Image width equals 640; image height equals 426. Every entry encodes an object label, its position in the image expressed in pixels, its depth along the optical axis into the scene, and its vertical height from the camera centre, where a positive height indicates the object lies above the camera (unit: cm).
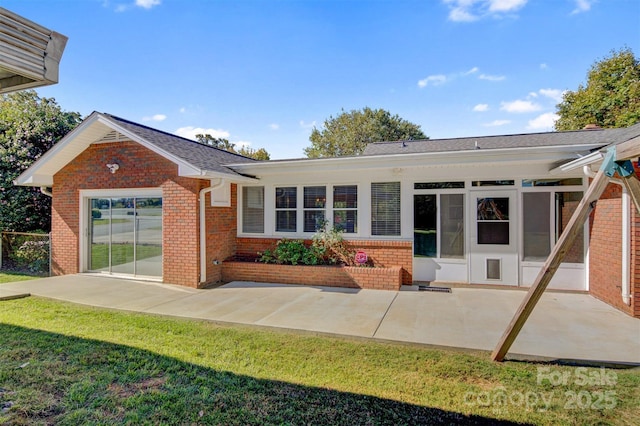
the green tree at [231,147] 3825 +879
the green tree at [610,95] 2070 +855
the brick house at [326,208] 741 +20
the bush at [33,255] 1061 -139
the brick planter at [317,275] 788 -156
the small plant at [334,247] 872 -87
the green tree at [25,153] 1145 +224
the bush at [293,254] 868 -109
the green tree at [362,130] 3288 +897
